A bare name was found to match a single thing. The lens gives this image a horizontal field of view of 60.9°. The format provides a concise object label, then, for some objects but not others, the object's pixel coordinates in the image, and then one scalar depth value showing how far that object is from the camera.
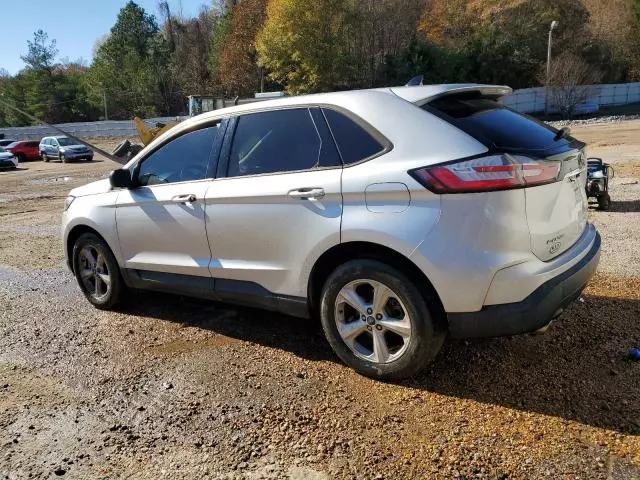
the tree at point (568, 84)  49.31
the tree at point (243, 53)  65.75
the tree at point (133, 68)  69.44
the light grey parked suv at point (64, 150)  32.19
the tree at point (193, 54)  72.50
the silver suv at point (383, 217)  2.95
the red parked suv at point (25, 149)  35.59
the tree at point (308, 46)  56.03
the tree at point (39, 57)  64.94
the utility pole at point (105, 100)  65.75
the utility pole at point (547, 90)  48.58
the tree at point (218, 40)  70.25
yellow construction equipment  18.64
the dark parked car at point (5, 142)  36.23
